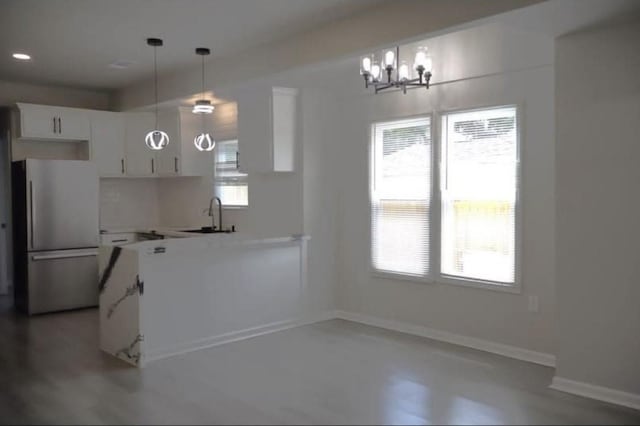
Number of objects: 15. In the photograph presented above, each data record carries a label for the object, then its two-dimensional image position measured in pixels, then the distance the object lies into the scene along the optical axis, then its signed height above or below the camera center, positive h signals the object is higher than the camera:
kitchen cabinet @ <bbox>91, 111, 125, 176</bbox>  7.14 +0.65
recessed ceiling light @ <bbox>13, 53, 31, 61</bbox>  5.57 +1.37
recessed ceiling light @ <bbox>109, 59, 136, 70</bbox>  5.82 +1.35
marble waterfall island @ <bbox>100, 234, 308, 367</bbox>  4.60 -0.88
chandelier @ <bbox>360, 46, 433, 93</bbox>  4.06 +0.91
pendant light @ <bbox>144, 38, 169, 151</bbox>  4.94 +0.48
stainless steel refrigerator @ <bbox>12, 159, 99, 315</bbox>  6.40 -0.47
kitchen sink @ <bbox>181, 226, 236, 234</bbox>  6.99 -0.47
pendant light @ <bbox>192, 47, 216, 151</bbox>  5.05 +0.74
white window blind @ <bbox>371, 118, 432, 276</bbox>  5.43 -0.04
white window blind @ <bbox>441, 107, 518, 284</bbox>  4.79 -0.02
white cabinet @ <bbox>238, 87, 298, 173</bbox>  5.79 +0.67
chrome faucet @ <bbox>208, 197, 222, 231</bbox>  7.14 -0.26
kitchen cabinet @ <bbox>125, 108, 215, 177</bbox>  7.13 +0.56
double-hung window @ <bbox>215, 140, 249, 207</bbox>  6.89 +0.19
